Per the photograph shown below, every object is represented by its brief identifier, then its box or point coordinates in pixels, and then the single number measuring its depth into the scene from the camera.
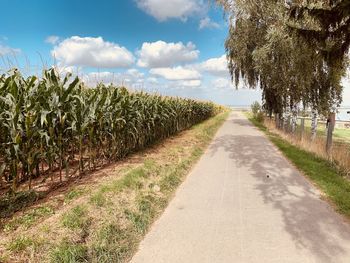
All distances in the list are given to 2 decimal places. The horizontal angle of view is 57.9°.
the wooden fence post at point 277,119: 22.16
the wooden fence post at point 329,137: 10.01
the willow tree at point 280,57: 13.01
